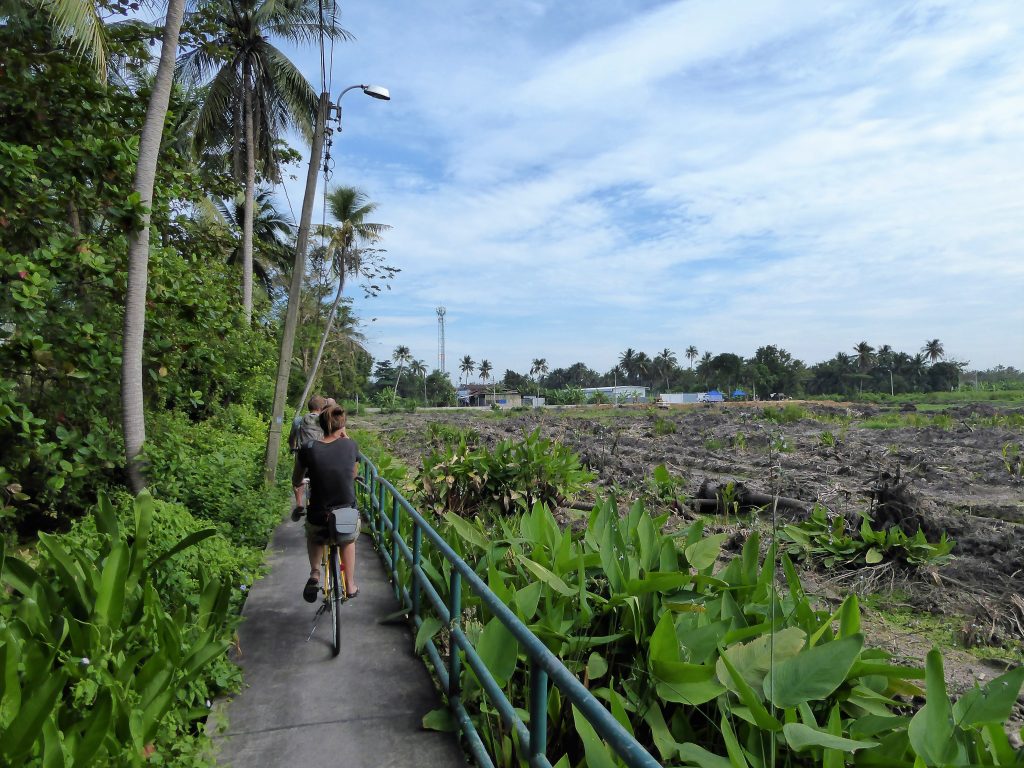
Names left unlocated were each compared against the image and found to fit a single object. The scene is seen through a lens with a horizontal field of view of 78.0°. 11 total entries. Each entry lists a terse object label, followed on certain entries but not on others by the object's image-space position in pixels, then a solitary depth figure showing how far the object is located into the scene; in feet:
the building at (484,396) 320.95
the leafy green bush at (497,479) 26.76
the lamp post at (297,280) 31.12
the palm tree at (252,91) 53.01
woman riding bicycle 14.30
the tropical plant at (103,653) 7.38
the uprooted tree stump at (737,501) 29.78
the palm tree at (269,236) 92.12
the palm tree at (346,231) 71.05
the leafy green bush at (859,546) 20.74
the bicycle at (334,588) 13.14
